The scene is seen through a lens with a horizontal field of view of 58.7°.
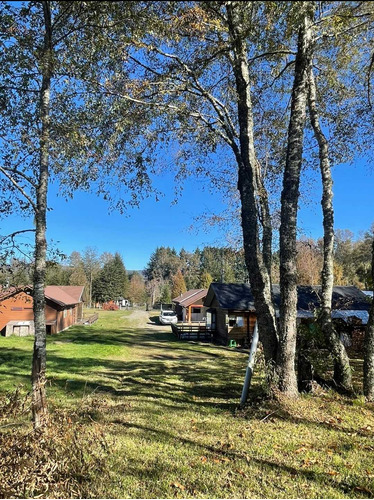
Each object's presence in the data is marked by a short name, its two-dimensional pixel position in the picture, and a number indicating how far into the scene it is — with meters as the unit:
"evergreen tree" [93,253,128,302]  66.94
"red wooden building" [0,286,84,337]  25.41
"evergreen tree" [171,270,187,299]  62.05
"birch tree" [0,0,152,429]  5.34
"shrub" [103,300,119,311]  62.35
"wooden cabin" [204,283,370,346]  19.74
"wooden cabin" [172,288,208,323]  37.07
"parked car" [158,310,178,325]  36.97
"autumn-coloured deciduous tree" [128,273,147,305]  75.19
